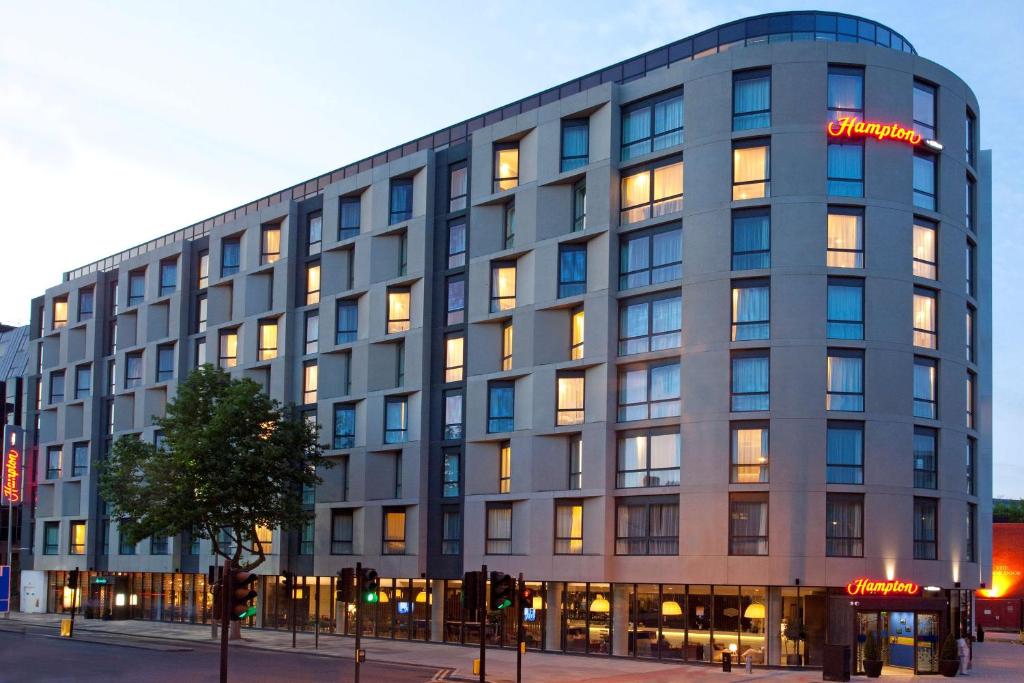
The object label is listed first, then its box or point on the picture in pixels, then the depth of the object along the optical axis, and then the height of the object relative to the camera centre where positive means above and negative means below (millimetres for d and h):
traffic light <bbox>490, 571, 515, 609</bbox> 34594 -2978
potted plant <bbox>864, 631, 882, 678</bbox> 45438 -6230
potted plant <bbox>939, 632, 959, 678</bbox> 46031 -6205
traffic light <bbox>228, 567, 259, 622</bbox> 25562 -2409
